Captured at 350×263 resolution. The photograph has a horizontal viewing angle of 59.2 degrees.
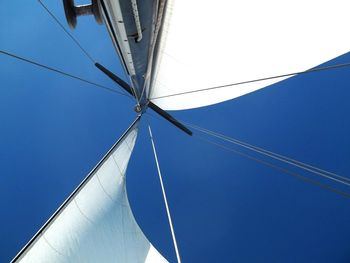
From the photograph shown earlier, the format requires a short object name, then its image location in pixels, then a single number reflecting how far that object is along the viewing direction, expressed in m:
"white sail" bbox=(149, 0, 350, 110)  2.86
